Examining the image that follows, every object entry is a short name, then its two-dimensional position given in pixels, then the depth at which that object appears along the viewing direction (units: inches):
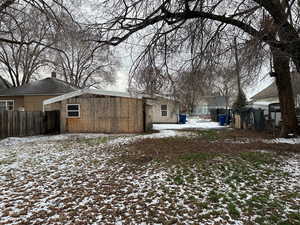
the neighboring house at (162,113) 861.2
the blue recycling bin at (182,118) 866.1
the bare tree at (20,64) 899.4
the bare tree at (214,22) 191.2
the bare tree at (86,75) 1069.1
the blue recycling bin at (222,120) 749.9
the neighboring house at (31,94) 744.3
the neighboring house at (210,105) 1706.1
